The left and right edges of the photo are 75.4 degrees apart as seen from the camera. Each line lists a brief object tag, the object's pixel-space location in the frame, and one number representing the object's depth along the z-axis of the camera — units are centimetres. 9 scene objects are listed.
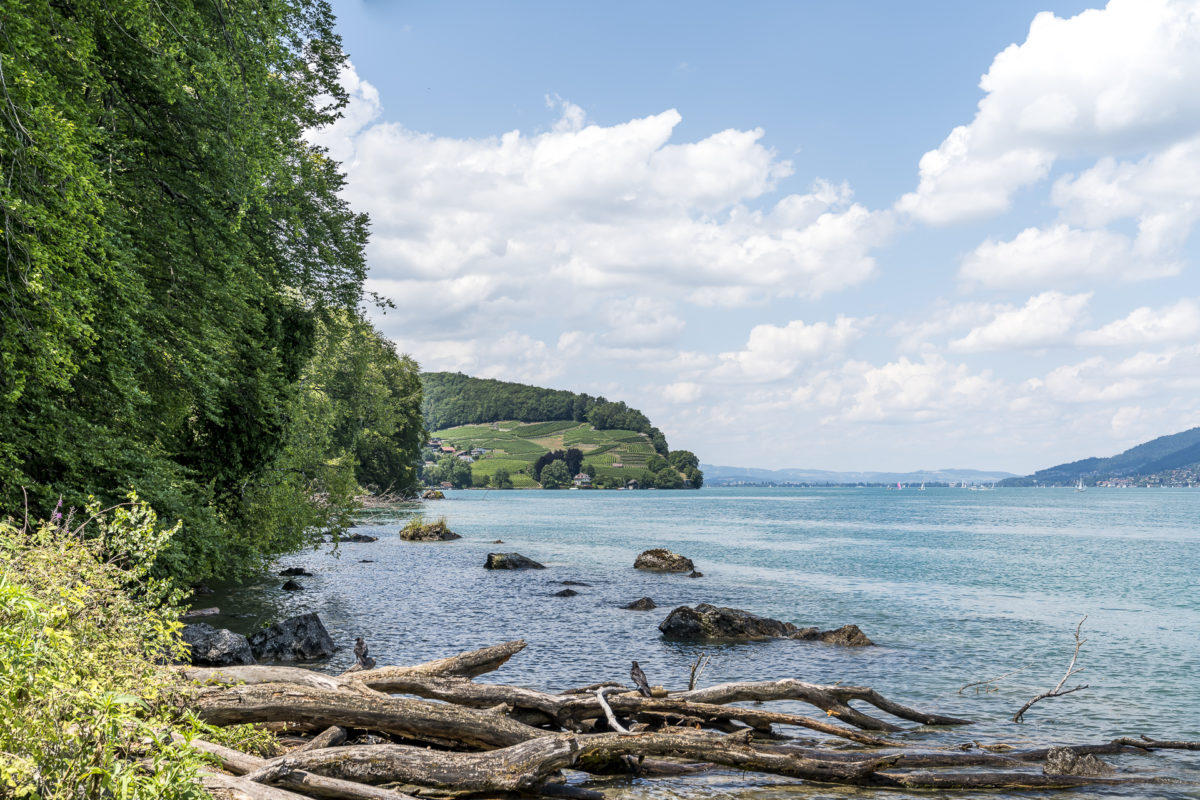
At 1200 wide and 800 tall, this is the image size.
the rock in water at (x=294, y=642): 1894
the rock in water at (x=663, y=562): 4275
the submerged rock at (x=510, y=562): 4297
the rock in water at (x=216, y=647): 1655
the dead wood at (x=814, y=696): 1230
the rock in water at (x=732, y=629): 2386
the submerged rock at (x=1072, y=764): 1184
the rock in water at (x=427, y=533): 6266
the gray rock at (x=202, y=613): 2392
